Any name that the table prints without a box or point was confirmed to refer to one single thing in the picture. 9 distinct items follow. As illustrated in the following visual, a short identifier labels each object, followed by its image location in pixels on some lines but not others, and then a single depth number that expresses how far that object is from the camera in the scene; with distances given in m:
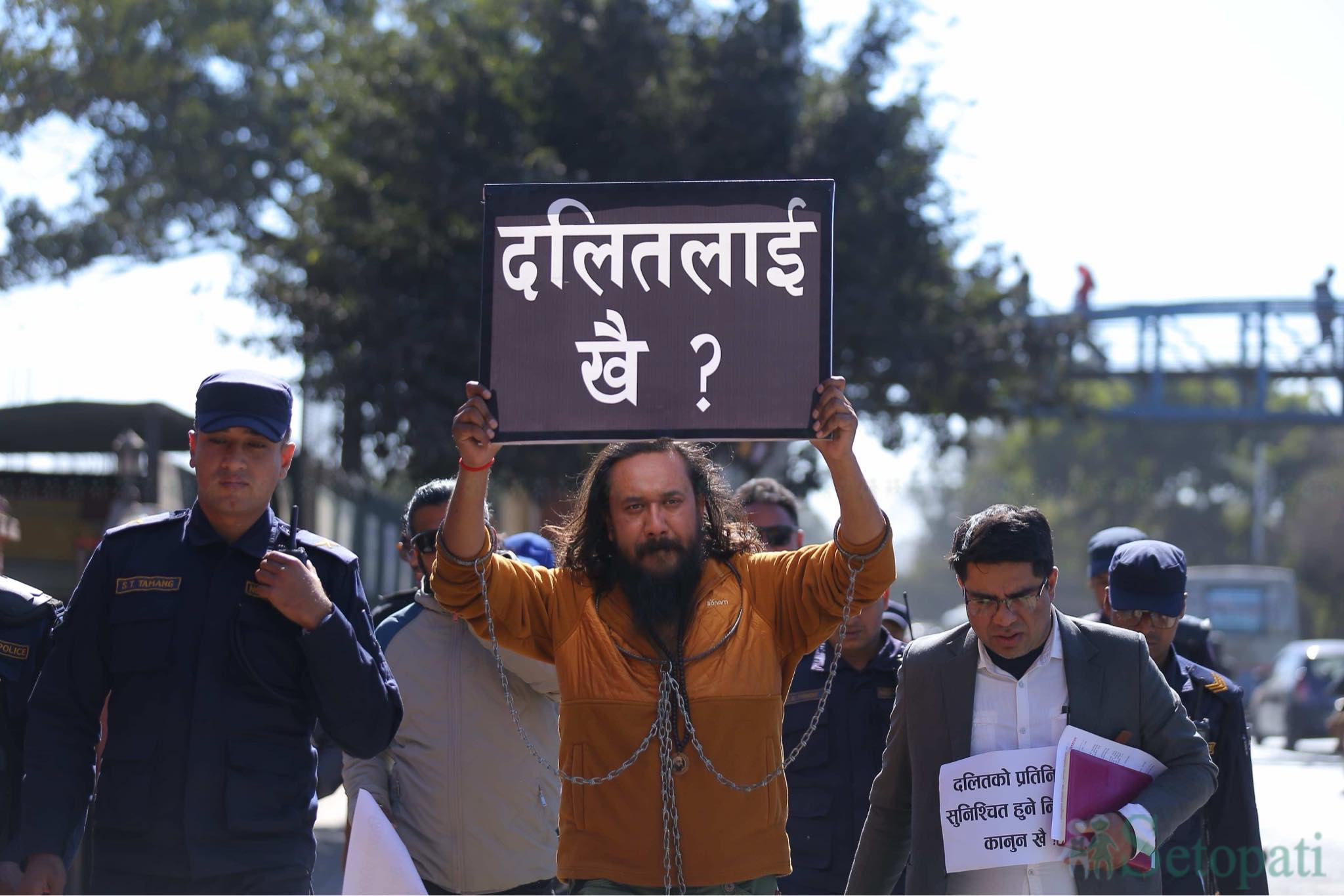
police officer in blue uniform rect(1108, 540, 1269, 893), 9.09
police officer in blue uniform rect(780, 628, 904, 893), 9.95
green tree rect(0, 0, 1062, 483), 33.94
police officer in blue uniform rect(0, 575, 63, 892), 8.22
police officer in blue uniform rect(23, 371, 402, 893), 7.17
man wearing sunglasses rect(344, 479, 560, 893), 9.85
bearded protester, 7.36
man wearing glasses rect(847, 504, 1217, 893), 7.74
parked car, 45.16
